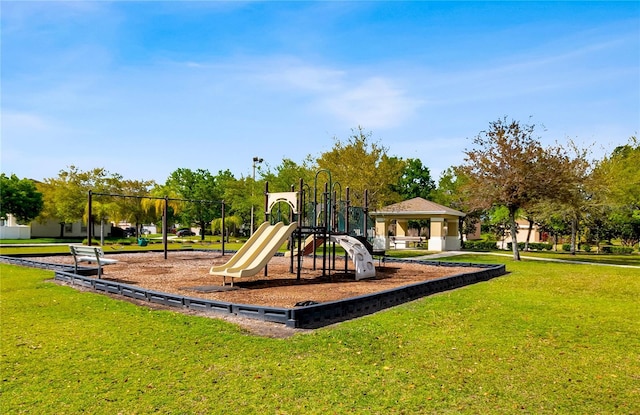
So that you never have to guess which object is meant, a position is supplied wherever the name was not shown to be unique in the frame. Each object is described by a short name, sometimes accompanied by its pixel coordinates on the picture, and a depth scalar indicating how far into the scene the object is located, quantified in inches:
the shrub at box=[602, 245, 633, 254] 1581.9
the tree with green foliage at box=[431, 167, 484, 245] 1956.7
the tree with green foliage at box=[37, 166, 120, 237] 1669.5
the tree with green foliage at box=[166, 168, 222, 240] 2465.6
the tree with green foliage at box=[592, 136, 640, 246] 1240.8
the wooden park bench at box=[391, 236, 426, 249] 1533.0
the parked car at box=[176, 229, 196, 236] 2724.9
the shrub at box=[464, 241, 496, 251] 1671.3
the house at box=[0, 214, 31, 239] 1757.9
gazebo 1403.8
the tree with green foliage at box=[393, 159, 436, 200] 2335.1
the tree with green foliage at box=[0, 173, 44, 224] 1611.7
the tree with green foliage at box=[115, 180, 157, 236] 1726.1
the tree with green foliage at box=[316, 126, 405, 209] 1191.6
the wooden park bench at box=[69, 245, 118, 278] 521.3
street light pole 1740.3
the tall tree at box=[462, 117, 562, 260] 980.6
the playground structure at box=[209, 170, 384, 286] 523.5
